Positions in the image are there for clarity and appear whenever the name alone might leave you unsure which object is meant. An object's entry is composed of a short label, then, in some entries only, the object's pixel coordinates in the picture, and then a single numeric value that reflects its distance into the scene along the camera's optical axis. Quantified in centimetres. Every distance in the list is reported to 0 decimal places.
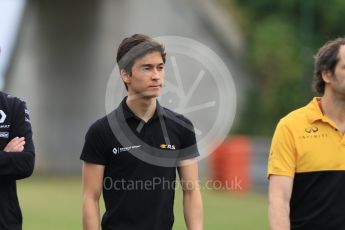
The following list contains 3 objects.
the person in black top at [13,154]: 1412
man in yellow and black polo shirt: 1326
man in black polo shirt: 1393
